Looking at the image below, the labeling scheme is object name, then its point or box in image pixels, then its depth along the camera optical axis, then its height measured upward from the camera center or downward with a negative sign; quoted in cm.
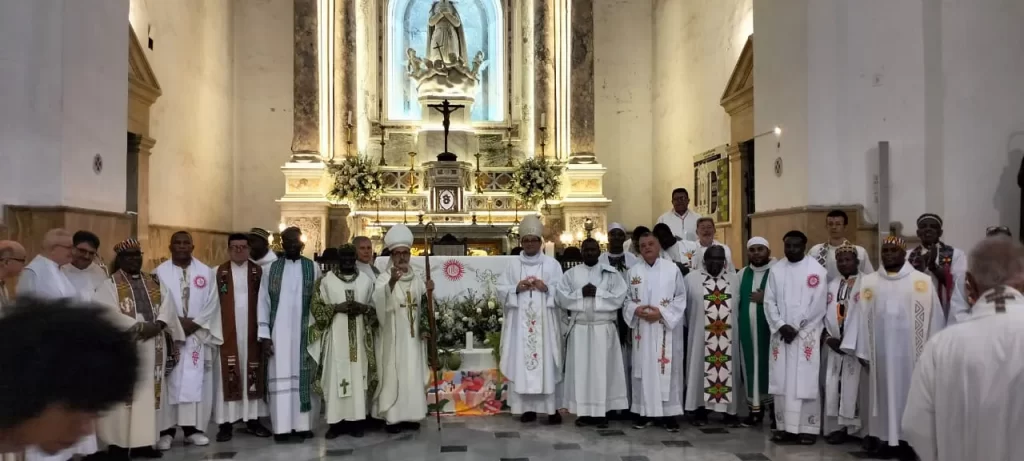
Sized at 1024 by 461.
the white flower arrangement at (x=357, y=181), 1299 +115
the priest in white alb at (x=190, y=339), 604 -68
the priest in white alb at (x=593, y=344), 669 -79
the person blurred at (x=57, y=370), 144 -22
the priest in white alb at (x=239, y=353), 631 -82
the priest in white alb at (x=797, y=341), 612 -72
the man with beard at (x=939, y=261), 592 -9
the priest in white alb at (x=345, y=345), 629 -75
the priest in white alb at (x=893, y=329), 562 -58
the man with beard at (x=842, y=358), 597 -83
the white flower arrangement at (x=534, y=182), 1330 +115
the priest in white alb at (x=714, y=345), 670 -82
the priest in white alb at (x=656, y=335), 658 -72
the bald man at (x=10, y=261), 457 -5
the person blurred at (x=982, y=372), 279 -45
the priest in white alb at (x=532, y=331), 684 -71
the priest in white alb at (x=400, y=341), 639 -74
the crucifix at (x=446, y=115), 1284 +227
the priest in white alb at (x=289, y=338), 632 -70
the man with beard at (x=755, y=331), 662 -68
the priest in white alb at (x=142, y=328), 552 -57
